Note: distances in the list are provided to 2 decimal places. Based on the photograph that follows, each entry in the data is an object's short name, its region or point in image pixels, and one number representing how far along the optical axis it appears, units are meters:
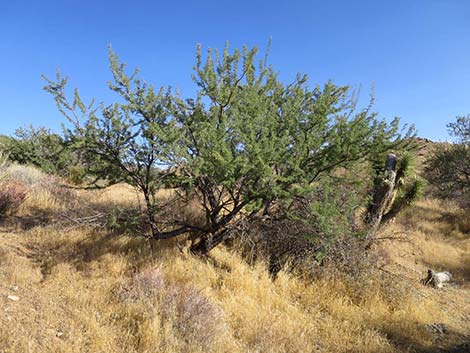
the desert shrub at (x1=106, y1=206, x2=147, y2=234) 6.10
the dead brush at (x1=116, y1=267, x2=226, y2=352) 3.97
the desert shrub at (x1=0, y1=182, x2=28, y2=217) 8.02
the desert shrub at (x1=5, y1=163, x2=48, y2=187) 10.69
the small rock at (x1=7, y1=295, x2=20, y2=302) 4.33
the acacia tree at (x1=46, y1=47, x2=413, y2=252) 5.42
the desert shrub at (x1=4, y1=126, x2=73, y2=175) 15.02
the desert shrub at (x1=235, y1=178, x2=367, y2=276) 6.12
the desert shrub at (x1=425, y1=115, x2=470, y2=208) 17.73
